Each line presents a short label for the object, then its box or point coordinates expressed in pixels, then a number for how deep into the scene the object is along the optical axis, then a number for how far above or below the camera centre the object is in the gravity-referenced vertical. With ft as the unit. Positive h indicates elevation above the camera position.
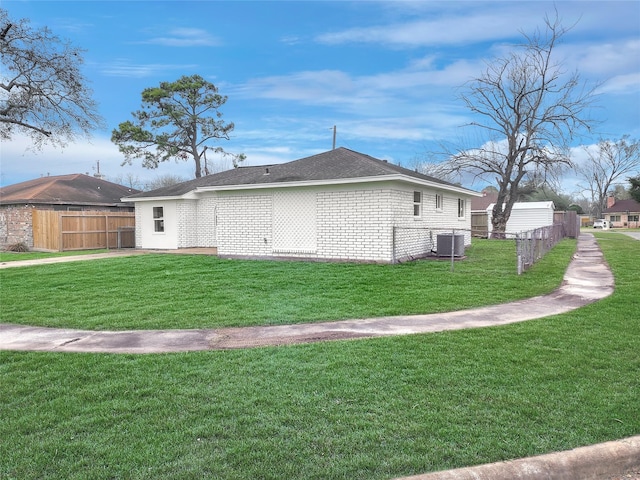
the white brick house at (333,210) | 41.47 +1.89
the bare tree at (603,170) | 207.82 +29.36
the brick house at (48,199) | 72.02 +5.32
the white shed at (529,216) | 104.63 +2.81
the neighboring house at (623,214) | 215.51 +6.40
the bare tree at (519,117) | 87.86 +22.92
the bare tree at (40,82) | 61.11 +22.26
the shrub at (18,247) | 68.49 -2.69
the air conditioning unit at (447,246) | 45.55 -1.91
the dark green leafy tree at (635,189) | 152.38 +13.25
